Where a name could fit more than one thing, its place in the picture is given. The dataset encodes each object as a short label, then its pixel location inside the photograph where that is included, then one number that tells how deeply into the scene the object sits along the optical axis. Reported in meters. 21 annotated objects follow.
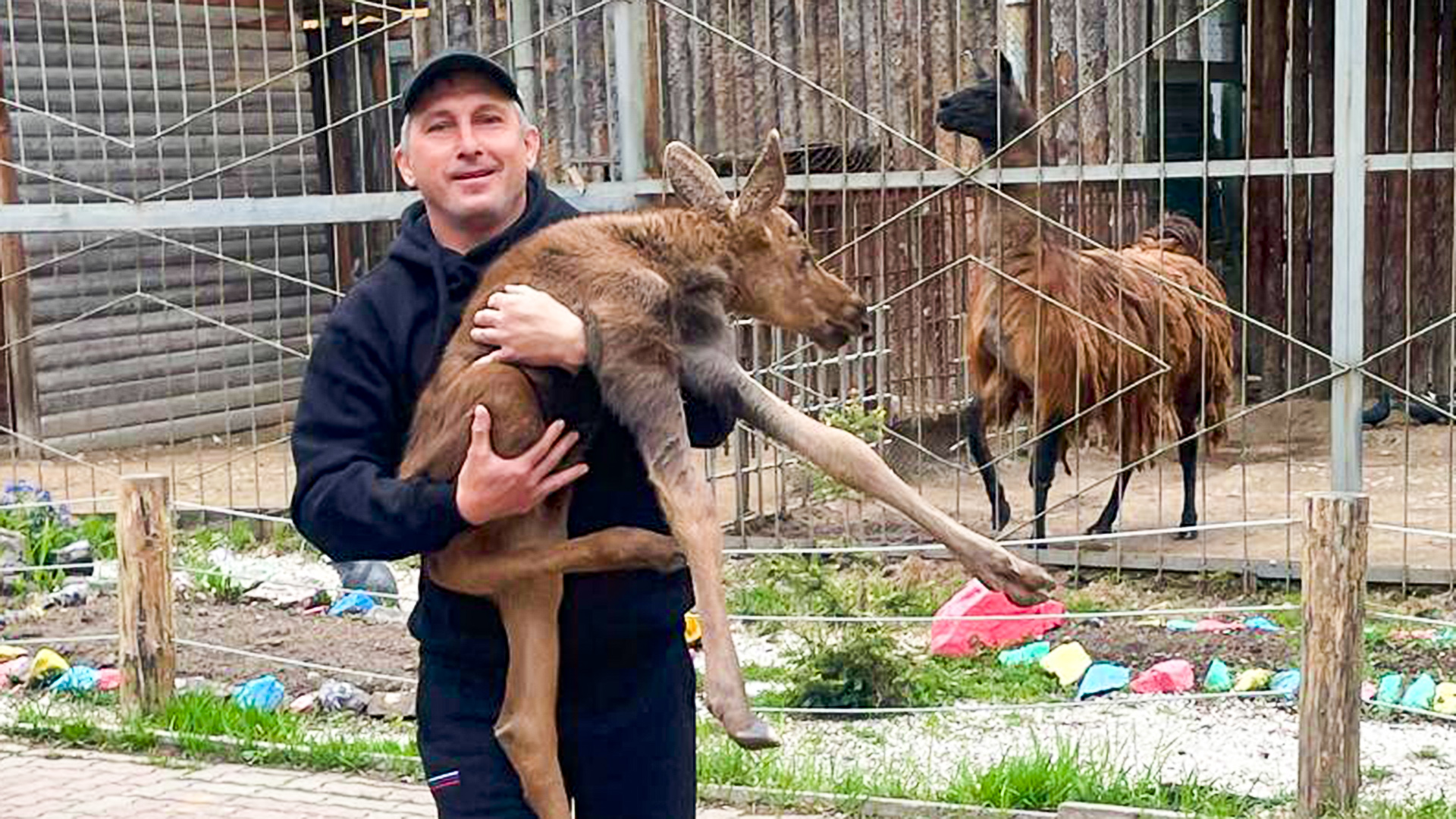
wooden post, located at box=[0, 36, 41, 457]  14.03
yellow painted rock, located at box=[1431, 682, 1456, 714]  6.73
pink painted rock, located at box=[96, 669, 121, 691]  8.05
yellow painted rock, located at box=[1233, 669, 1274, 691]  7.07
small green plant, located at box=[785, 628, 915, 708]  6.98
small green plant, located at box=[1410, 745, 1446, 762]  6.37
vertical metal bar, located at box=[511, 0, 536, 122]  9.57
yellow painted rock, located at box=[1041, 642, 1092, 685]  7.45
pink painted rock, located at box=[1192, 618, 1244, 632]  8.03
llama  9.52
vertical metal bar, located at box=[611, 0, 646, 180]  9.18
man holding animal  3.46
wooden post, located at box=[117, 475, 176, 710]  7.34
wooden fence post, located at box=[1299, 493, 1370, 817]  5.66
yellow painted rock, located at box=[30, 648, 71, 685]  8.19
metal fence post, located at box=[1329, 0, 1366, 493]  7.91
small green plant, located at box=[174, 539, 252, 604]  9.66
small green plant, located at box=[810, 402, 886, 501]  7.92
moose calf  3.32
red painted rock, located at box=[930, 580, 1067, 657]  7.84
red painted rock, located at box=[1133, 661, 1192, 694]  7.18
